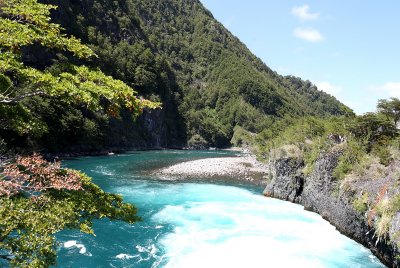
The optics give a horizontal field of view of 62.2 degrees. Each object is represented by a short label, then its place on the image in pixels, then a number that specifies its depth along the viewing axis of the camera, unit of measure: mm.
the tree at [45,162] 6895
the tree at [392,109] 38188
